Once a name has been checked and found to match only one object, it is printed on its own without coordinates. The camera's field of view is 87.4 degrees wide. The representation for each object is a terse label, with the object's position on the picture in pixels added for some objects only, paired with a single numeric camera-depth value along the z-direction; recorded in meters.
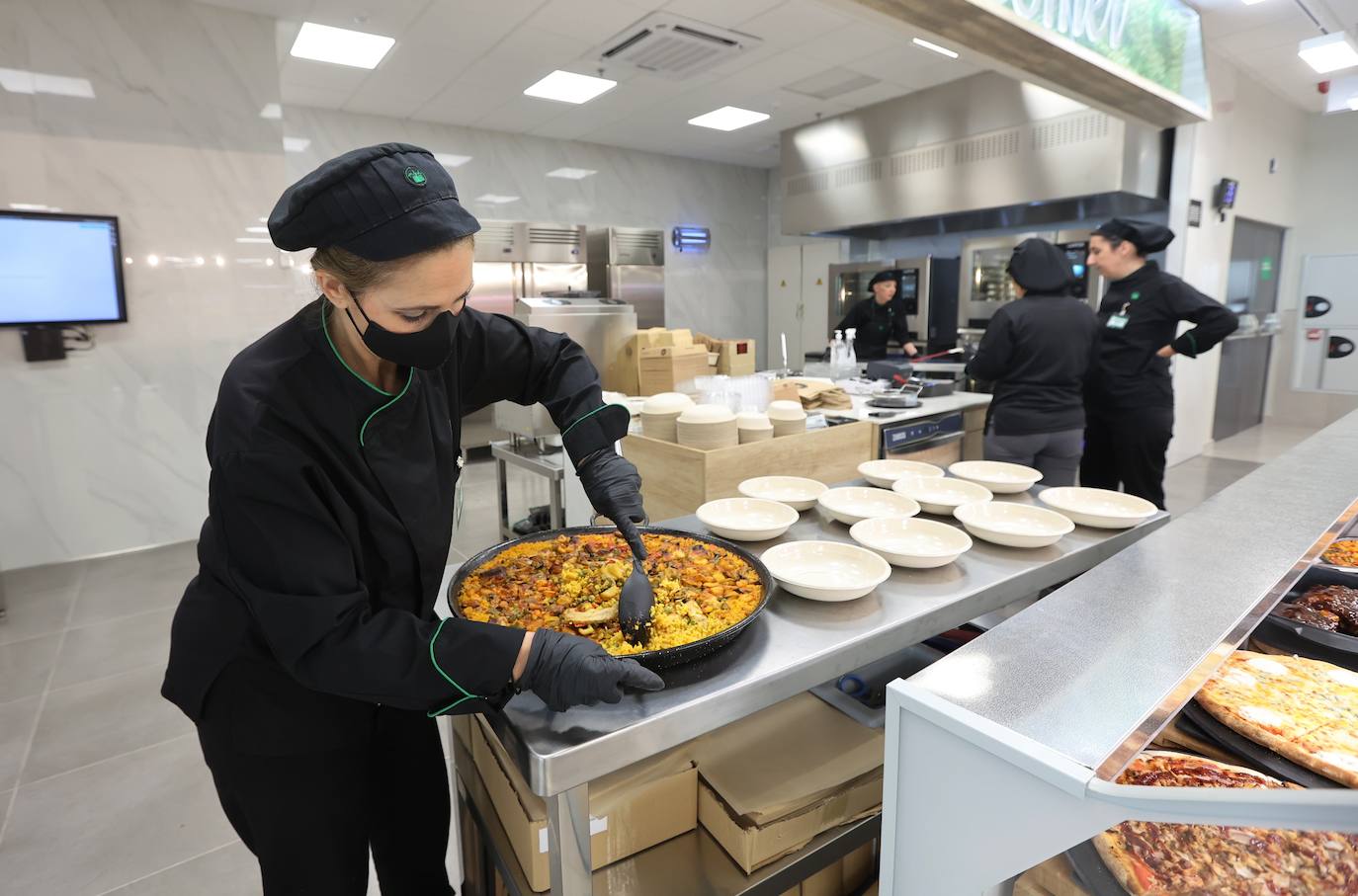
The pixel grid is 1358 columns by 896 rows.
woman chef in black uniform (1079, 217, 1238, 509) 3.37
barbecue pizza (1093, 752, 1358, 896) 0.69
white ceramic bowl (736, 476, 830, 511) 1.85
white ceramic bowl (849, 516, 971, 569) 1.44
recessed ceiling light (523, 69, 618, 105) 6.11
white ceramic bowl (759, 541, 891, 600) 1.29
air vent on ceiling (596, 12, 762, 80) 4.93
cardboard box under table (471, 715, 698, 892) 1.26
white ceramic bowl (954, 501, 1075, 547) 1.55
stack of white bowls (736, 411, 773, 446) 2.85
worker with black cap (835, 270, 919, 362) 6.18
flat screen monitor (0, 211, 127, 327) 4.01
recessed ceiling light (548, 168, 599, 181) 8.25
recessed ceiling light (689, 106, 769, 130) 7.12
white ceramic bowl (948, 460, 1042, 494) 1.95
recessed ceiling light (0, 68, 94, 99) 4.00
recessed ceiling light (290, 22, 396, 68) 5.00
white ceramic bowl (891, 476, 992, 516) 1.80
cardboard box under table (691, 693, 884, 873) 1.29
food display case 0.65
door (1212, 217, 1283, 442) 6.74
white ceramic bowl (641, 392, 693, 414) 2.94
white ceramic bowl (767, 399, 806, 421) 2.97
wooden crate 2.73
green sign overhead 2.11
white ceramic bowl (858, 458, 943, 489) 2.03
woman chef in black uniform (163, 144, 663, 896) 0.94
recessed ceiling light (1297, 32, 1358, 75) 5.34
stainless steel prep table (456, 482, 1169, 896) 0.97
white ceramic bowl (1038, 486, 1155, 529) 1.68
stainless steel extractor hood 5.25
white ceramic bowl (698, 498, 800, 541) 1.59
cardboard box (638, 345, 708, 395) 3.62
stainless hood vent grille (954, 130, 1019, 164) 5.71
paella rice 1.18
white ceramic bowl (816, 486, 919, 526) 1.73
